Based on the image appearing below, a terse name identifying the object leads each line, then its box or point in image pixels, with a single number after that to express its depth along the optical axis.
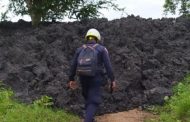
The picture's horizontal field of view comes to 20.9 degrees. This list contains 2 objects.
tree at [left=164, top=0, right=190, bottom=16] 20.70
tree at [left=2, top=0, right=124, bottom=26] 13.81
